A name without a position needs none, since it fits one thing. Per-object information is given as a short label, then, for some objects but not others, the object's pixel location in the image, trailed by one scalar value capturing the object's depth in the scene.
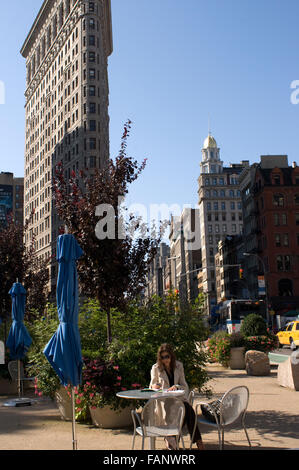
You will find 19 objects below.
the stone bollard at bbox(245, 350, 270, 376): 17.89
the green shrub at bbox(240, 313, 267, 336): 21.62
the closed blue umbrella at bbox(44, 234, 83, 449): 7.64
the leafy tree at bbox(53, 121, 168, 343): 11.52
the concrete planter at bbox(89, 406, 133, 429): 9.22
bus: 41.12
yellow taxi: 34.25
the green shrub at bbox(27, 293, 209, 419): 9.39
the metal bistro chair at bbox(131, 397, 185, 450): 6.43
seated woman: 7.90
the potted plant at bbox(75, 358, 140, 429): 9.05
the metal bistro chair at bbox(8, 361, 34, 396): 14.29
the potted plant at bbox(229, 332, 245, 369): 20.33
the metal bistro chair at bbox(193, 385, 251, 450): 7.14
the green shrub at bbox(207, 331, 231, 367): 20.52
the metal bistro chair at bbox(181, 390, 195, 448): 7.67
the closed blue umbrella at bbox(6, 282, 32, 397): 14.14
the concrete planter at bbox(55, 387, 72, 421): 10.15
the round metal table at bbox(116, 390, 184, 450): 7.00
